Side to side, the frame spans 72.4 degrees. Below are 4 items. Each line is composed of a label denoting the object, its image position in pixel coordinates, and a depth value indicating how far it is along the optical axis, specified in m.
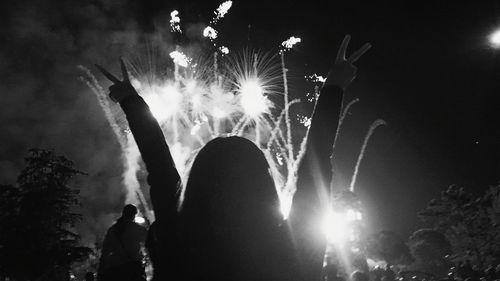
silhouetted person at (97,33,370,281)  1.13
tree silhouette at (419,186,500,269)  33.44
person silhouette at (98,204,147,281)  4.32
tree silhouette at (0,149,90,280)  25.14
